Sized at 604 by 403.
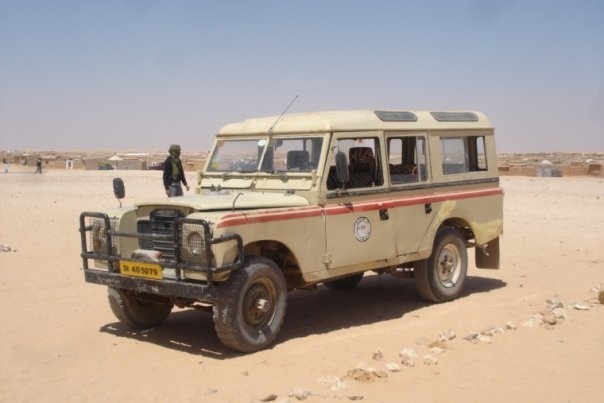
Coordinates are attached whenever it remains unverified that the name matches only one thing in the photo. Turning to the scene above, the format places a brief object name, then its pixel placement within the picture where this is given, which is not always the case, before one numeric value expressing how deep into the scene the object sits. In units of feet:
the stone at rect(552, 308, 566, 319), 26.89
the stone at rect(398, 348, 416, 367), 21.58
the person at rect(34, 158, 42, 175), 142.67
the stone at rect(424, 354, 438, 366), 21.67
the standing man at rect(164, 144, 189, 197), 40.50
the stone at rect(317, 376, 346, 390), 19.77
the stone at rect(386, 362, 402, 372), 21.08
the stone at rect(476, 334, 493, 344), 24.08
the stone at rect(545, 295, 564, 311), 28.91
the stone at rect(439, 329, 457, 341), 24.39
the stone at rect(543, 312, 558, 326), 26.13
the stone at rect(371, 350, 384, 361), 22.25
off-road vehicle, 22.76
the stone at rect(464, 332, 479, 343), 24.13
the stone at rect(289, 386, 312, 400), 18.85
